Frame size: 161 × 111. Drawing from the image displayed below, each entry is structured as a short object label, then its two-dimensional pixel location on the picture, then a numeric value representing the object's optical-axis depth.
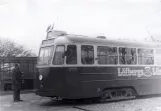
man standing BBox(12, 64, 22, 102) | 12.62
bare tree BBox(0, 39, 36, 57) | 41.38
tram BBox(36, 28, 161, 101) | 10.70
